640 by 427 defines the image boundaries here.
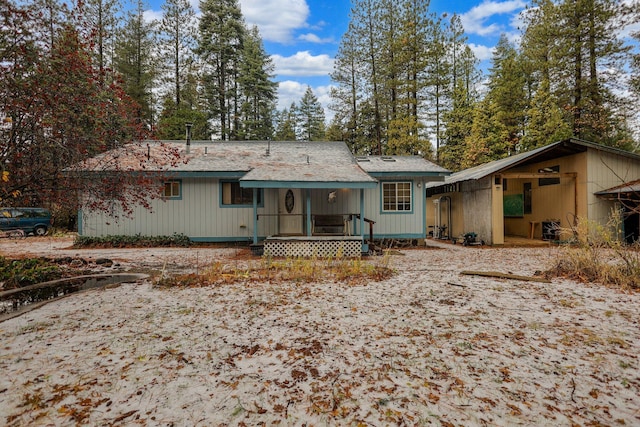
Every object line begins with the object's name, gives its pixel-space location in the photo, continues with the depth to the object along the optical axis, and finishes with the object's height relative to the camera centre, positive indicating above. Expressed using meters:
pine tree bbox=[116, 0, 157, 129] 21.34 +11.19
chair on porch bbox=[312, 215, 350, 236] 11.66 -0.35
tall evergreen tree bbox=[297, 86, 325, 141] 37.12 +11.65
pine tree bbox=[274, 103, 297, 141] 33.16 +10.22
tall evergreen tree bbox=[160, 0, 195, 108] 21.62 +12.38
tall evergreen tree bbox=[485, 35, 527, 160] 21.47 +7.35
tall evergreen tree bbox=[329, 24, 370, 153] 22.69 +9.19
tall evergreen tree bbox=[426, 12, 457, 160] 20.64 +9.55
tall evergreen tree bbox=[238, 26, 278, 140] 25.39 +10.51
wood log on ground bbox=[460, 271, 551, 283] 6.03 -1.23
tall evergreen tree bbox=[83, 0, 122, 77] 18.22 +11.95
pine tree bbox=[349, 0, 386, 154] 21.14 +11.44
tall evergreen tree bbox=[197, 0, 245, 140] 24.02 +12.47
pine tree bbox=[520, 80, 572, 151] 18.41 +5.50
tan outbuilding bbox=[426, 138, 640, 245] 11.34 +0.86
